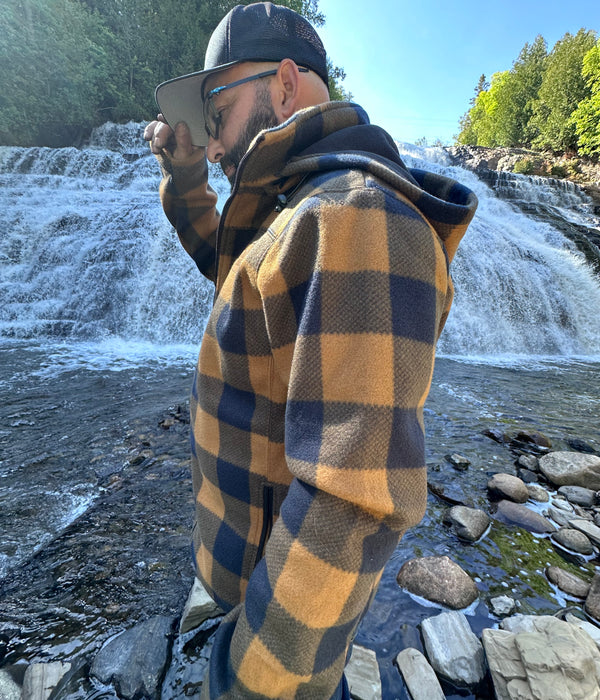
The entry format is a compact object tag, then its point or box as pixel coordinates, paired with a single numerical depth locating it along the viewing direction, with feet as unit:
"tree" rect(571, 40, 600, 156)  76.79
